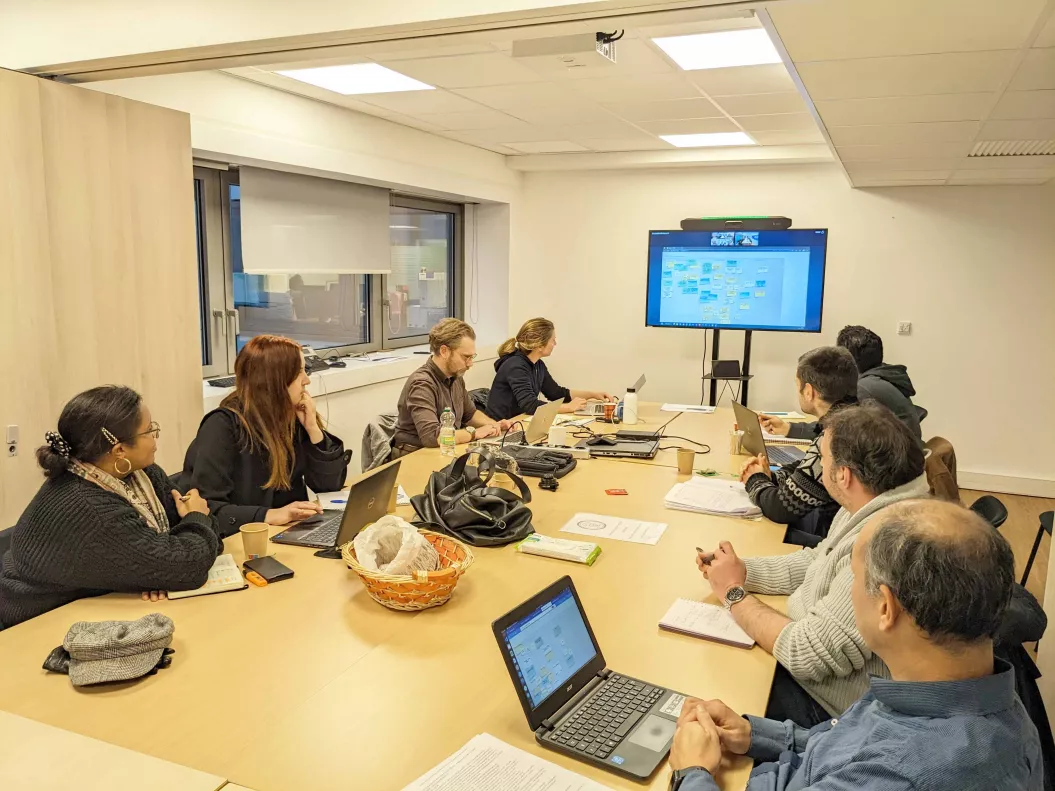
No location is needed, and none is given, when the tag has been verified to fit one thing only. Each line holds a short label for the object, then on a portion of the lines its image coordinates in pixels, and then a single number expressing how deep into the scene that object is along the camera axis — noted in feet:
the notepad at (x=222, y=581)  6.87
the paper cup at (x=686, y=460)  11.44
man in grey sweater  5.89
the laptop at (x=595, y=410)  16.21
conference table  4.80
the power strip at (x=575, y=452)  12.40
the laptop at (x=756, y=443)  12.08
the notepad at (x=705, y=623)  6.36
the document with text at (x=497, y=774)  4.49
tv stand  20.79
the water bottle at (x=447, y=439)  12.60
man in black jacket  13.96
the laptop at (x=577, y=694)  4.83
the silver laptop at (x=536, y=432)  13.01
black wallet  7.28
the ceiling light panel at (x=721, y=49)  11.21
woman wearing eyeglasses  6.36
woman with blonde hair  16.14
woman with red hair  8.82
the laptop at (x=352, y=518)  7.64
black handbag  8.30
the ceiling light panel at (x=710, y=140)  19.11
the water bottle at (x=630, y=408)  15.38
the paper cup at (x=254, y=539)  7.64
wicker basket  6.48
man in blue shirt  3.79
